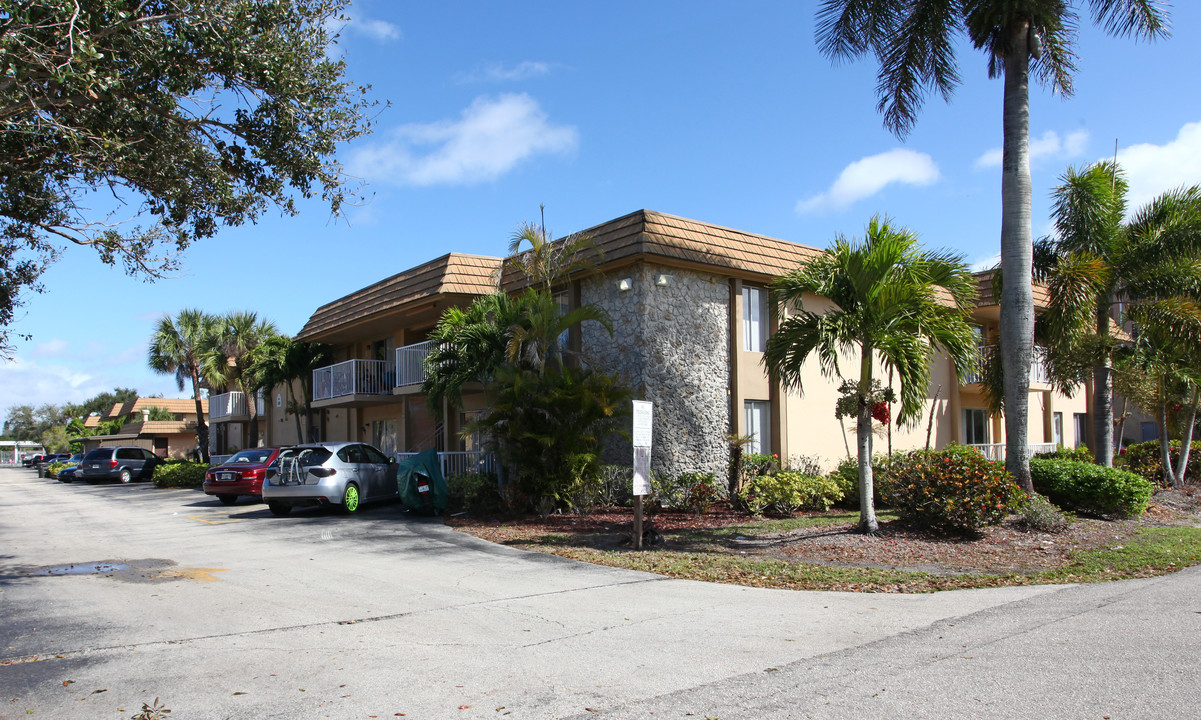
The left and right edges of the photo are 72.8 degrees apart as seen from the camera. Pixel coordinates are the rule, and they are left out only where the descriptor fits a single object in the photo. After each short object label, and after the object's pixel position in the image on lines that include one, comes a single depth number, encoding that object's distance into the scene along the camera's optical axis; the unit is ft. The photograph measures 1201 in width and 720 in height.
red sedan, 63.77
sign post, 34.60
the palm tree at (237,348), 103.91
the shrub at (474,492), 50.44
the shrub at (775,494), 48.83
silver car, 52.31
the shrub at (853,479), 54.34
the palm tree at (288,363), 85.66
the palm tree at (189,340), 114.01
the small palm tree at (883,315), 37.65
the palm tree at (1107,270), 51.39
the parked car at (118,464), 113.50
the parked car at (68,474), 119.72
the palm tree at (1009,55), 43.52
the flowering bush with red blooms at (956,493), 38.11
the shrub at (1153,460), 63.10
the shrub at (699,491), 49.42
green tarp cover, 51.42
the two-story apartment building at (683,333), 51.93
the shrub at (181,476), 94.12
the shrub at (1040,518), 40.24
